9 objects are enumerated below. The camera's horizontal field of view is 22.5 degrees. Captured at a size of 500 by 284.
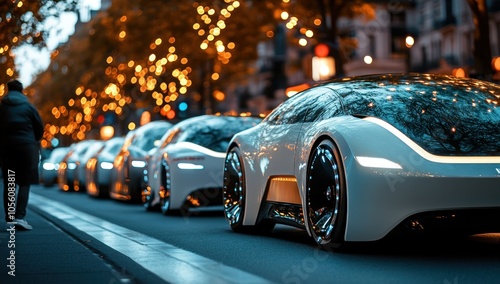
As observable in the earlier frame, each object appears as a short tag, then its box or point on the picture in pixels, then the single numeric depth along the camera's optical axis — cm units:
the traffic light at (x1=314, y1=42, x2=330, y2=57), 2867
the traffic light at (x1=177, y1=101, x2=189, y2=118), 3978
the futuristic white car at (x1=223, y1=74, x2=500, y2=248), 888
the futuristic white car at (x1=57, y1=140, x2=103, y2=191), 3278
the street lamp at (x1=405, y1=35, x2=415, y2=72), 3862
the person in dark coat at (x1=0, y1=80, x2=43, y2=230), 1390
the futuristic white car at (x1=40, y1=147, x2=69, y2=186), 4378
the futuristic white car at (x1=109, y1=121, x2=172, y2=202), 2222
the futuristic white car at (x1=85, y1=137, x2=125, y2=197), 2647
